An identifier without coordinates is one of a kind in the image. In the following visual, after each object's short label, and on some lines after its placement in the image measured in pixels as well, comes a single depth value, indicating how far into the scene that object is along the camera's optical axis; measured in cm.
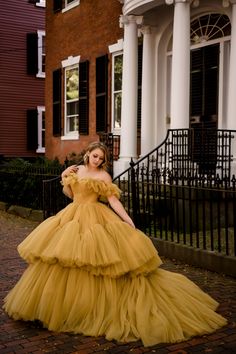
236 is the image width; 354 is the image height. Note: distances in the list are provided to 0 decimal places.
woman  452
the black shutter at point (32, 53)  2353
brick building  1462
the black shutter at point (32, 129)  2362
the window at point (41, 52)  2382
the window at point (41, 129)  2390
